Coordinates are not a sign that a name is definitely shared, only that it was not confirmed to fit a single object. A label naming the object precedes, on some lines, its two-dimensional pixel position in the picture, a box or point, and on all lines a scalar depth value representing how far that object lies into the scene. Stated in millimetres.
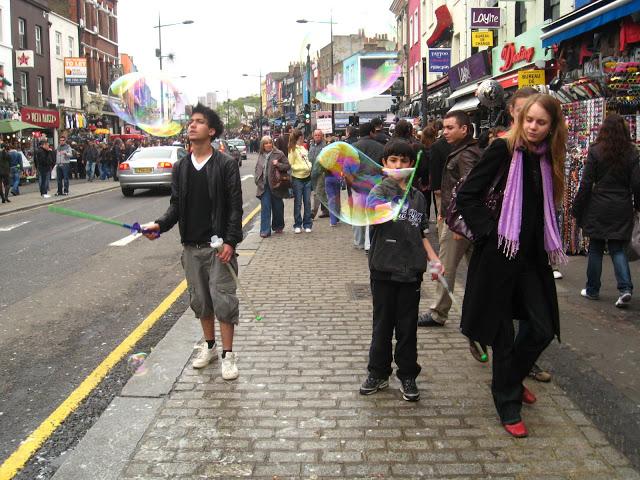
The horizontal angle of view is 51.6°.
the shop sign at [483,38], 18547
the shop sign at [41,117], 31656
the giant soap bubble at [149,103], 8647
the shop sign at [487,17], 18078
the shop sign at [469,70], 19533
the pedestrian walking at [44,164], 20609
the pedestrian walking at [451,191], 5336
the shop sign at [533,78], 12805
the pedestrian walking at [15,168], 21734
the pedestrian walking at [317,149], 13060
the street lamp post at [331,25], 15513
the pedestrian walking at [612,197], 6426
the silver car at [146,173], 20453
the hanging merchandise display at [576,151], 8617
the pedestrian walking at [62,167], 21609
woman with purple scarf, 3615
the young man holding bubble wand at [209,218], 4547
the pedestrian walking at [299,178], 11672
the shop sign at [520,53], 15508
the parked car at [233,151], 33100
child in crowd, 4191
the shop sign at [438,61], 22031
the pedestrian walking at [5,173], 18781
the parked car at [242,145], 53316
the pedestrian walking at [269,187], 11430
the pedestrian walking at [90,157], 29297
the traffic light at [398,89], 24984
